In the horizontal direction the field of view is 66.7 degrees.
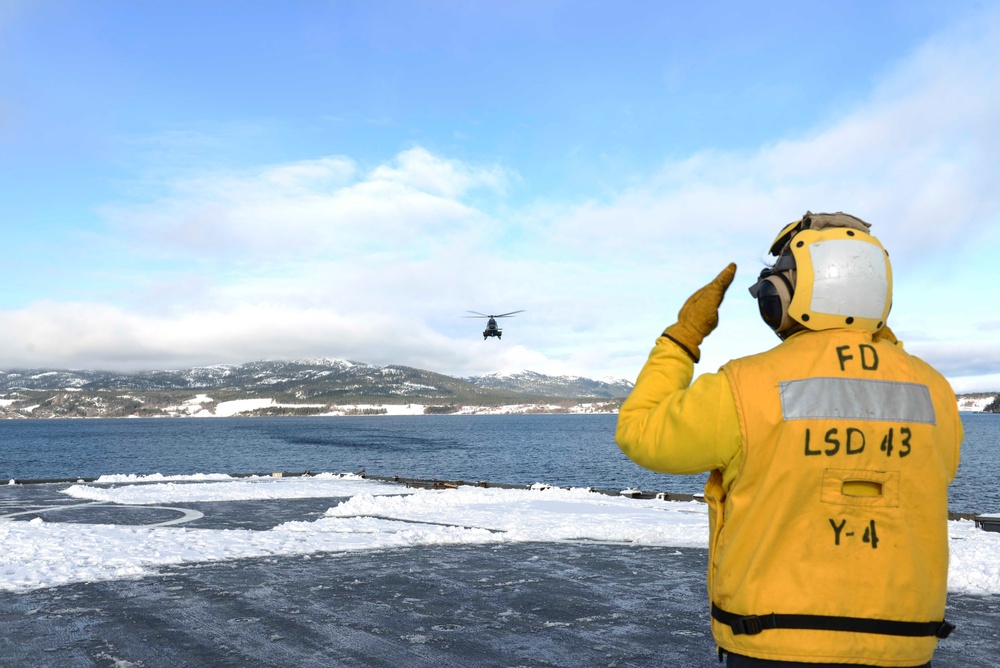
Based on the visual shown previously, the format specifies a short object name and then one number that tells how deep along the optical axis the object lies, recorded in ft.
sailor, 9.25
